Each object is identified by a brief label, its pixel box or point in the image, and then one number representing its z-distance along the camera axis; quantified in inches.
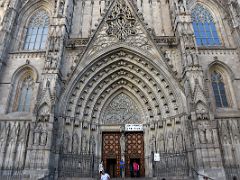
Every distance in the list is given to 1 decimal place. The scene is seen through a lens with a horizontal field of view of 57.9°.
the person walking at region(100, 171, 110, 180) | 404.2
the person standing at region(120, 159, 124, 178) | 618.3
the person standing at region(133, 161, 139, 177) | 621.3
